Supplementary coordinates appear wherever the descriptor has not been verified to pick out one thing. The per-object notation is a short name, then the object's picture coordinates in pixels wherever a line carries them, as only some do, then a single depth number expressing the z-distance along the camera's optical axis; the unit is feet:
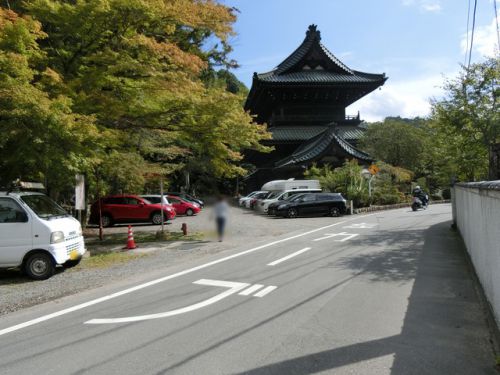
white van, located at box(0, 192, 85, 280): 26.91
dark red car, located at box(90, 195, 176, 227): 71.51
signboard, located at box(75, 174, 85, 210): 40.32
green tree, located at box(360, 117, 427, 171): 120.78
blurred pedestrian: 30.30
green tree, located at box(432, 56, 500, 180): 39.19
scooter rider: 87.21
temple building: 116.06
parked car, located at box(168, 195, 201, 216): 88.99
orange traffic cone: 42.11
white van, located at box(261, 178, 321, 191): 92.89
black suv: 76.79
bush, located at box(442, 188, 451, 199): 132.98
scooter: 86.12
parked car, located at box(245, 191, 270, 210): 98.21
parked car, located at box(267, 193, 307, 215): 78.42
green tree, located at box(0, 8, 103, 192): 28.12
